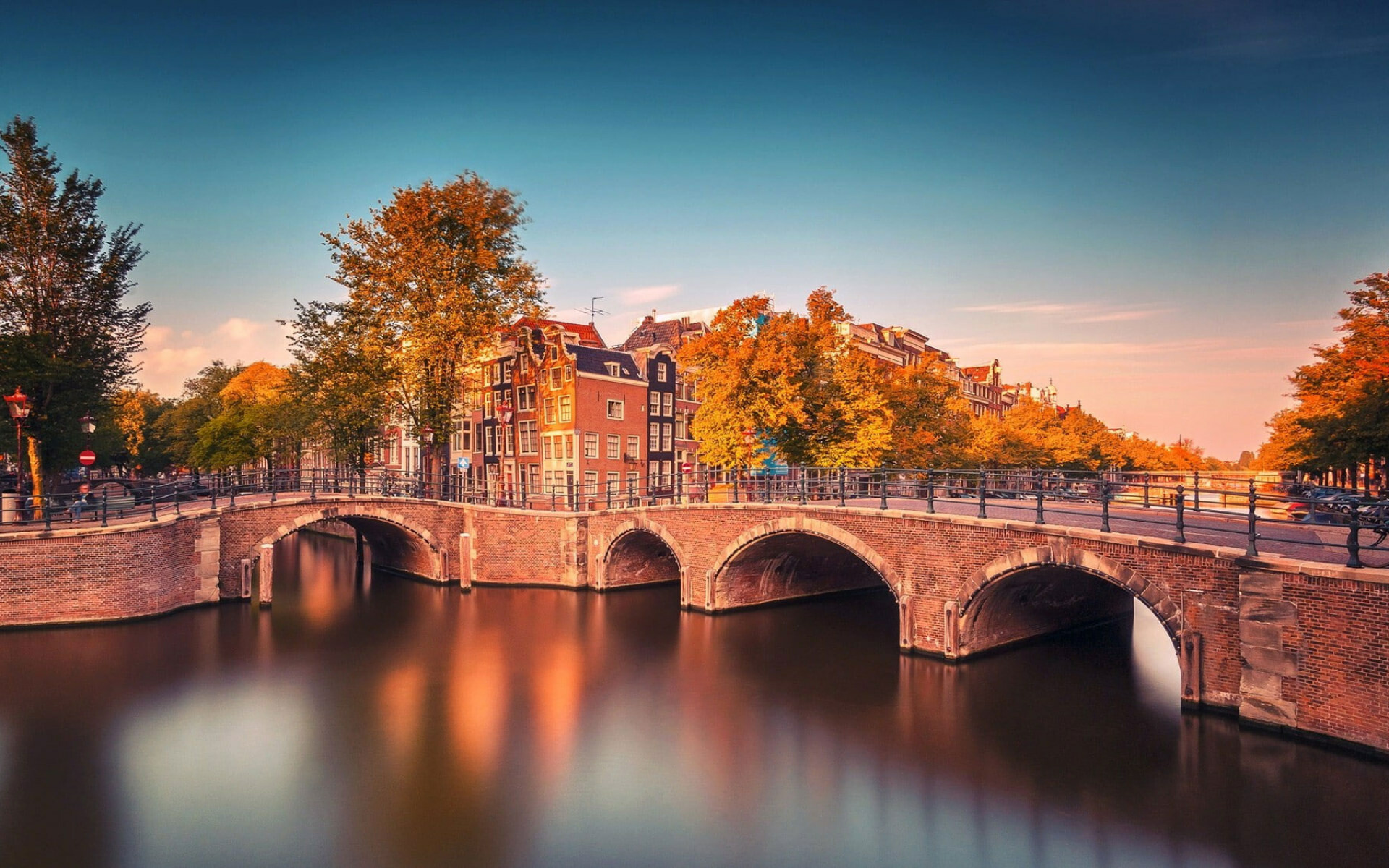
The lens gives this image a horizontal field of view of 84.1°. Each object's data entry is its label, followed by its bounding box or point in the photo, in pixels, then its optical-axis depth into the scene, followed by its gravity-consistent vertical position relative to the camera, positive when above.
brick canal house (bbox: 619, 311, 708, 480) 42.09 +2.51
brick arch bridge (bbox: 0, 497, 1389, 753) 11.04 -2.97
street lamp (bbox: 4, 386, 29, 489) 21.80 +1.18
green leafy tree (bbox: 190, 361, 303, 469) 37.94 +0.90
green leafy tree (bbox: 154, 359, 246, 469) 58.41 +1.97
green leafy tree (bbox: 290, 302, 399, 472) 29.81 +2.75
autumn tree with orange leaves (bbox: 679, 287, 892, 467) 28.25 +2.16
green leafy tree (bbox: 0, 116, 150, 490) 25.34 +5.09
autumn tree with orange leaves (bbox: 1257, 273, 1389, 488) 23.94 +2.06
